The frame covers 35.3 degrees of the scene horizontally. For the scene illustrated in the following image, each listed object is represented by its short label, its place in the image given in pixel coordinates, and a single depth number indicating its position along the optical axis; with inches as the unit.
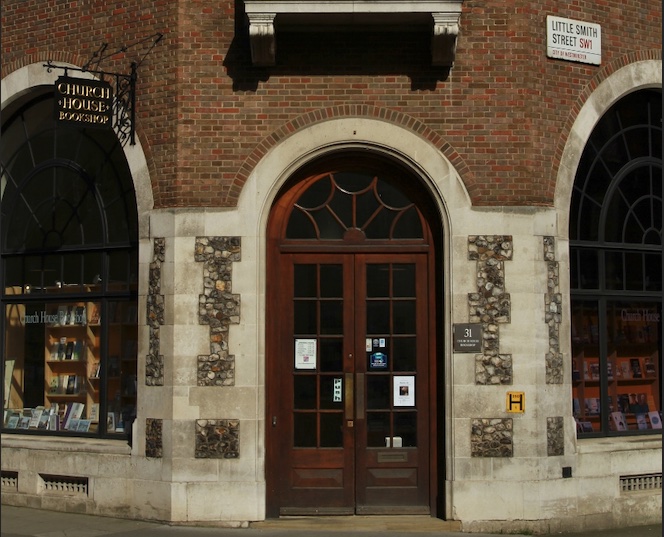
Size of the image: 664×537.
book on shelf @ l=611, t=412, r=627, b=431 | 523.8
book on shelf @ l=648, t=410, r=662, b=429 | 540.0
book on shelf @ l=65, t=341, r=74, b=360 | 541.6
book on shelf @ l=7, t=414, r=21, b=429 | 550.9
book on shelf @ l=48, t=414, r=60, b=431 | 535.8
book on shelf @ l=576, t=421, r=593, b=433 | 508.6
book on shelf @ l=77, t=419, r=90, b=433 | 524.1
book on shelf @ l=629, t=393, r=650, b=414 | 536.4
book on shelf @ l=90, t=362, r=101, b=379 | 528.7
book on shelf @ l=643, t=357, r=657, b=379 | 544.7
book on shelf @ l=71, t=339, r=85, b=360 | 537.6
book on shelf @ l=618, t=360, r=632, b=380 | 534.9
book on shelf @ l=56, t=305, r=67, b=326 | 544.4
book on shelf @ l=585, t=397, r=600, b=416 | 515.8
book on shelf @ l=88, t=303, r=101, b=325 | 531.5
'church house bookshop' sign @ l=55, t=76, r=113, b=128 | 482.6
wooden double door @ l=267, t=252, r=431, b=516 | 478.6
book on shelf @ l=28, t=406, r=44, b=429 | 544.1
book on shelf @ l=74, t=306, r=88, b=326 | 536.7
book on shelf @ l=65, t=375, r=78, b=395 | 537.3
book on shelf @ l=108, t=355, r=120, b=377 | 519.2
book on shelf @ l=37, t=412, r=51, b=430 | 541.0
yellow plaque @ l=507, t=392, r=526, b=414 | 467.5
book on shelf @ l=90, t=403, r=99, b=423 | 524.1
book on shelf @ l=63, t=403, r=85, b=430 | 531.2
